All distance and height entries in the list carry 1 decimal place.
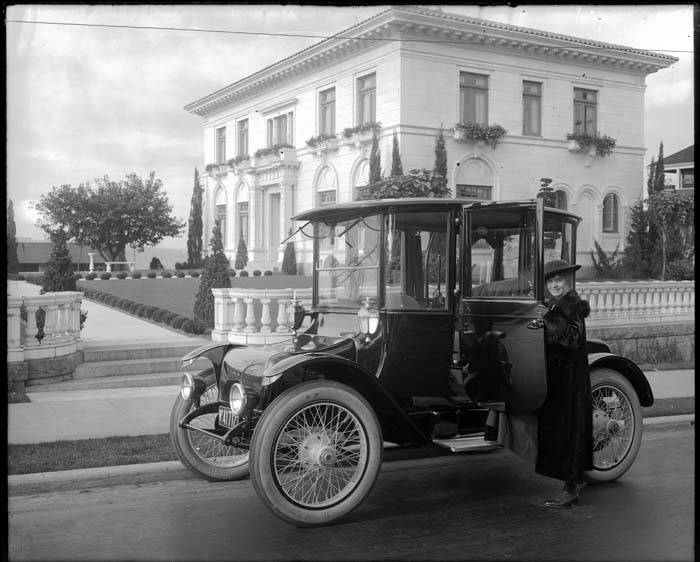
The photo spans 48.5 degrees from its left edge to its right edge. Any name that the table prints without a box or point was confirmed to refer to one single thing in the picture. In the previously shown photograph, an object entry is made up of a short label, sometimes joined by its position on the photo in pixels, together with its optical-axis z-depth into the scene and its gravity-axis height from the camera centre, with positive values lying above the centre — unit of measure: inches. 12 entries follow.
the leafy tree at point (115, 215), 783.1 +63.0
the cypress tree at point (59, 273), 541.6 -1.2
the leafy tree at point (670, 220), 746.8 +55.0
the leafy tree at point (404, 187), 658.2 +75.1
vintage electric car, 204.7 -26.1
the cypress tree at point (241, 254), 753.6 +18.4
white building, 674.2 +145.2
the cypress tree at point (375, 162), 710.5 +102.3
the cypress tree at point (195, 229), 692.8 +42.2
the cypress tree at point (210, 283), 572.1 -7.7
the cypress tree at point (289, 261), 591.2 +9.7
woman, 217.5 -36.6
